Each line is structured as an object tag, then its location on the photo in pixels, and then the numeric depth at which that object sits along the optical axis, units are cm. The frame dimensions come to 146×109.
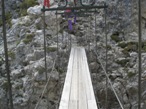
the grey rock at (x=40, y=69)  1406
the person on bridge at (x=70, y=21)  1573
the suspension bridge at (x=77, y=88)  549
